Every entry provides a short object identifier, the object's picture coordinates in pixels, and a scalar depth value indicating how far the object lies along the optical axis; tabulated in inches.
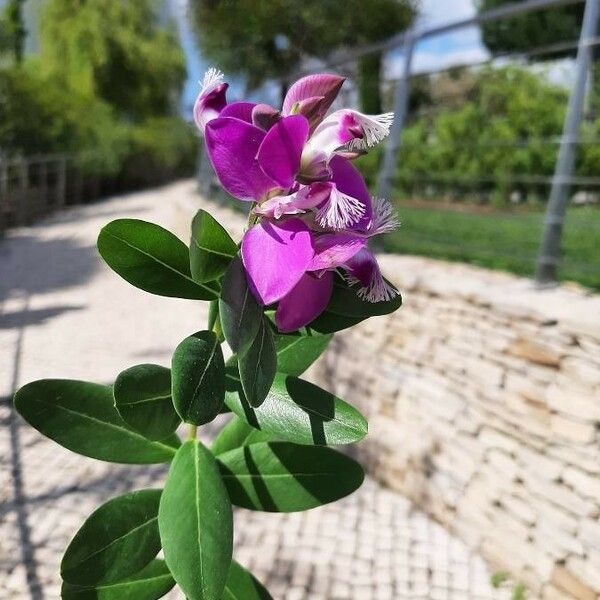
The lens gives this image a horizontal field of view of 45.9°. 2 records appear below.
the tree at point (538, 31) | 576.7
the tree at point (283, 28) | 444.5
